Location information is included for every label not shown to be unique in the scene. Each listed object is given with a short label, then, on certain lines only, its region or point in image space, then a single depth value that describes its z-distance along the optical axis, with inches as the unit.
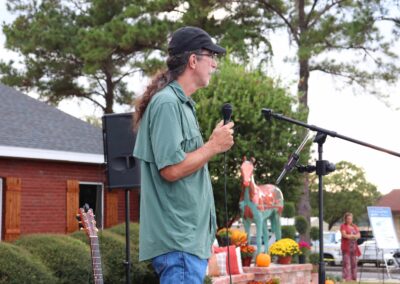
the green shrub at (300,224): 835.4
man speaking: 120.6
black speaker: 327.6
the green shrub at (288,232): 732.7
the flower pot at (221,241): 585.0
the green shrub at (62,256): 307.0
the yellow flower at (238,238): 538.3
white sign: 624.9
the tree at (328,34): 949.6
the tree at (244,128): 721.0
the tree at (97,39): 971.9
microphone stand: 197.9
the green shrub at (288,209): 761.0
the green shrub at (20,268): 275.1
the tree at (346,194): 2283.5
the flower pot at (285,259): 581.3
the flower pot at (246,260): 539.8
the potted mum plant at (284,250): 578.9
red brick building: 555.5
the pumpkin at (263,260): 527.0
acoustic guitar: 209.6
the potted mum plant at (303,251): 620.4
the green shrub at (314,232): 1011.3
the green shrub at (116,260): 348.5
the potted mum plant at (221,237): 561.8
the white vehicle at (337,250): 1155.3
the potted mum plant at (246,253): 535.2
